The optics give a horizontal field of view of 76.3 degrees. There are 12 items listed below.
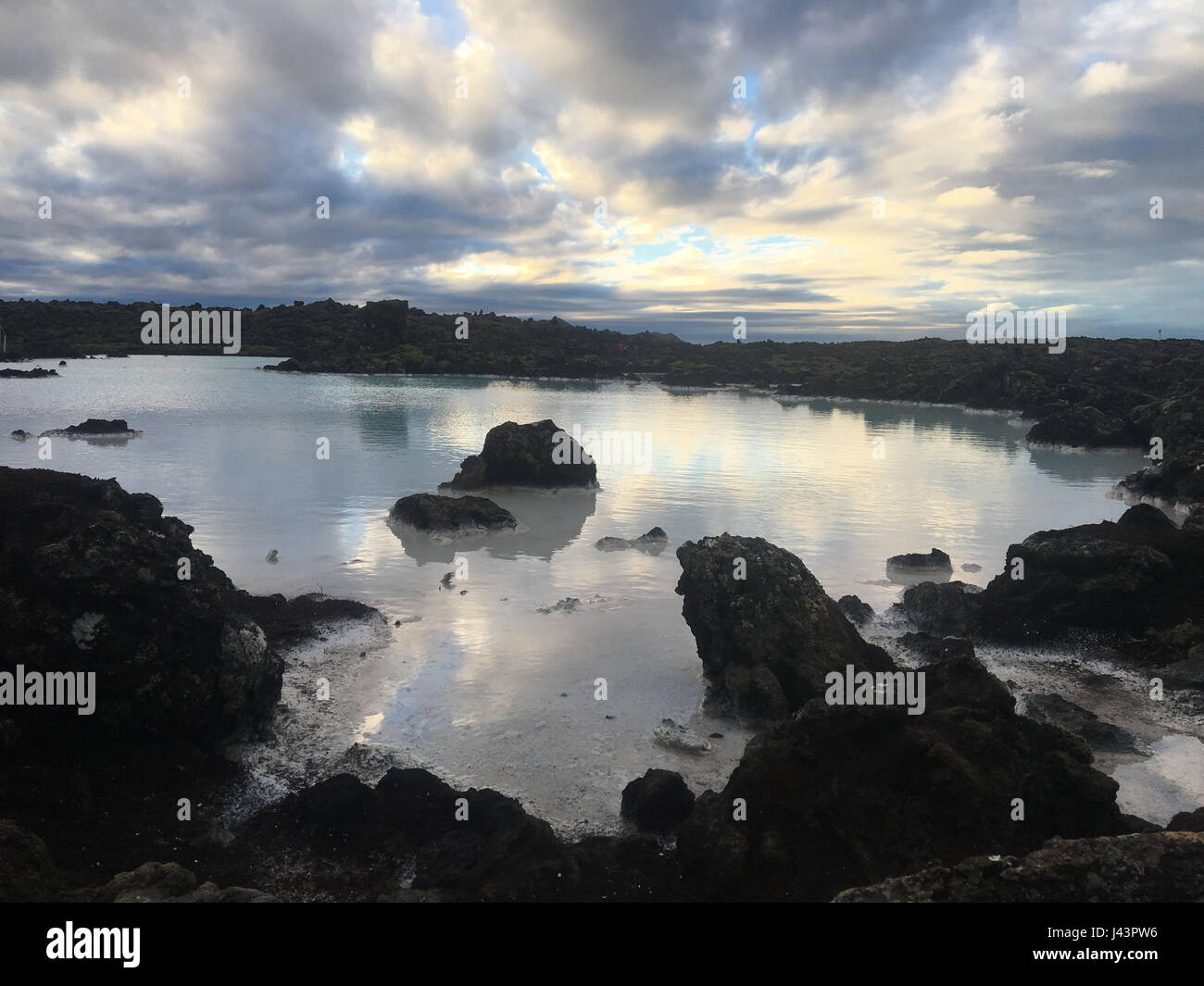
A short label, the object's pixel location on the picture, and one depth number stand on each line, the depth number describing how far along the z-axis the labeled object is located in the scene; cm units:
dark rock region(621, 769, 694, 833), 858
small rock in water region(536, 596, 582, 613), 1628
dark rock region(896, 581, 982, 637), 1522
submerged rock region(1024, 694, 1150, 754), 1072
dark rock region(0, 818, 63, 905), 585
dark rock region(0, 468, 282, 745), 880
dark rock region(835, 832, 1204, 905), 525
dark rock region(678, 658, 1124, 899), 704
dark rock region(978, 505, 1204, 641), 1480
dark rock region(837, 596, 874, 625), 1575
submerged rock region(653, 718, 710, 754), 1074
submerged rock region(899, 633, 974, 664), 1337
